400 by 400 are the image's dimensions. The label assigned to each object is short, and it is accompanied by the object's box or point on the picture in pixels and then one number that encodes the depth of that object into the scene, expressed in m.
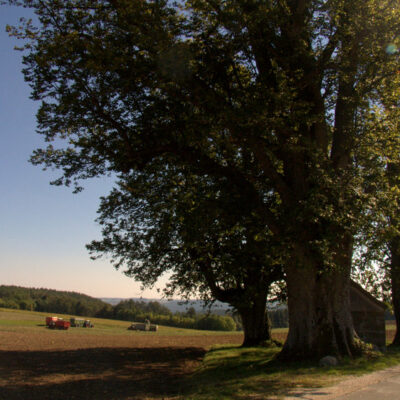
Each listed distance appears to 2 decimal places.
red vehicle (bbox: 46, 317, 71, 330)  45.53
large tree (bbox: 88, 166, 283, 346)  13.55
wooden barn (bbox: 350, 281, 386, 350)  21.94
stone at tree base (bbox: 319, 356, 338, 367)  11.41
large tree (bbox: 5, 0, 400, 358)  11.99
